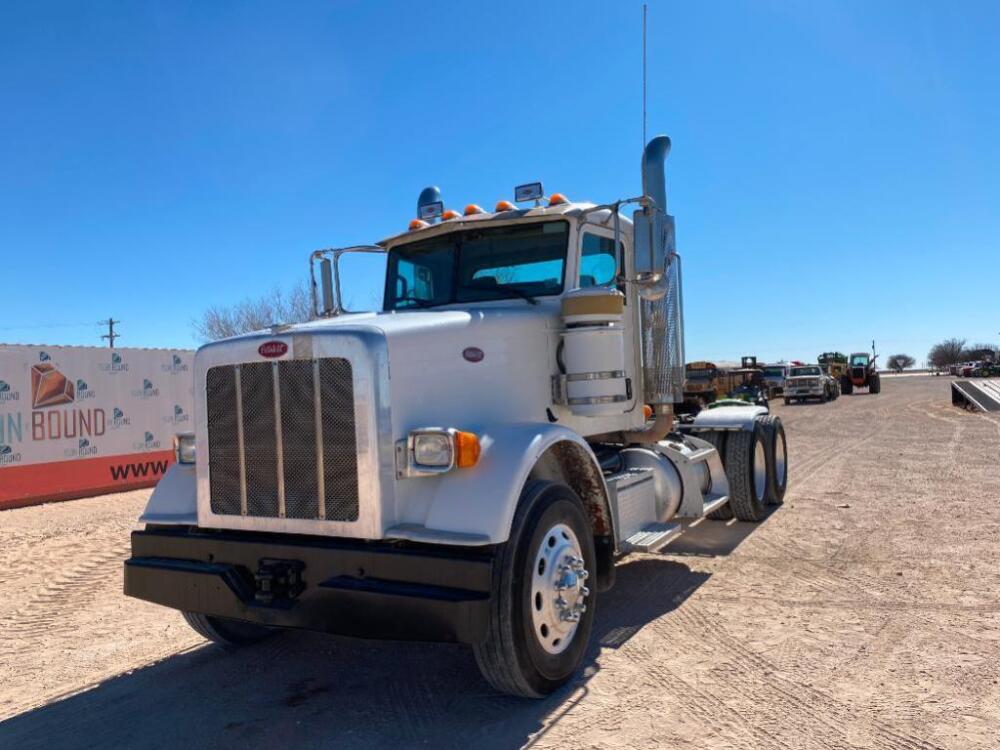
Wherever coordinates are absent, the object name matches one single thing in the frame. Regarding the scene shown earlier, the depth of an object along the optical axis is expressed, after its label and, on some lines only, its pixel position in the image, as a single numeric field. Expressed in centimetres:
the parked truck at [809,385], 3516
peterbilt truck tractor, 340
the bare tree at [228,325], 3085
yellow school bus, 2554
